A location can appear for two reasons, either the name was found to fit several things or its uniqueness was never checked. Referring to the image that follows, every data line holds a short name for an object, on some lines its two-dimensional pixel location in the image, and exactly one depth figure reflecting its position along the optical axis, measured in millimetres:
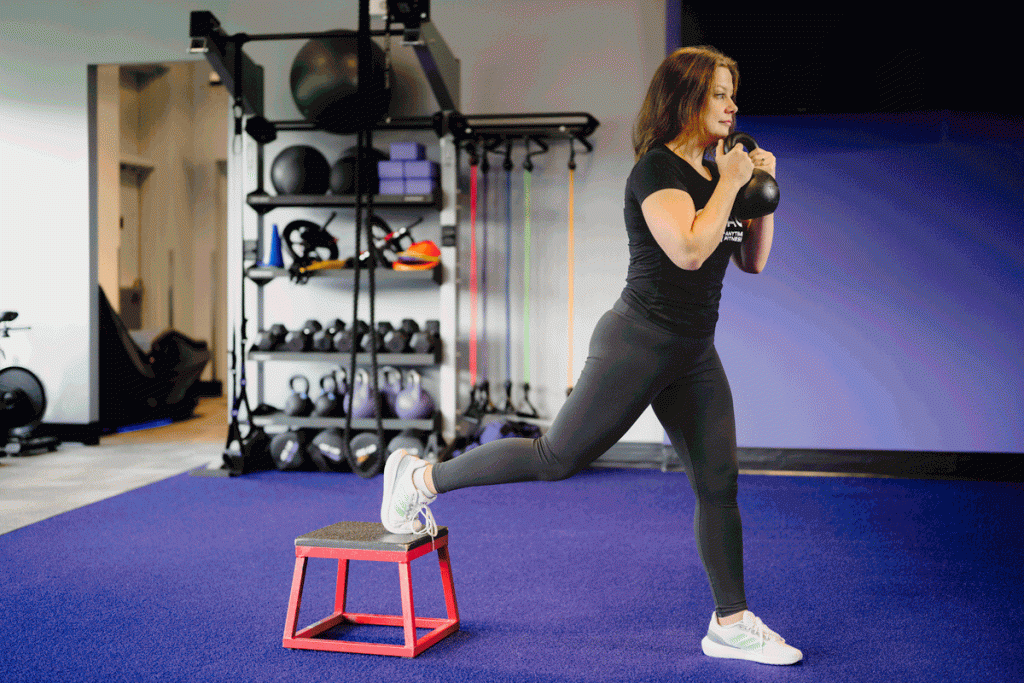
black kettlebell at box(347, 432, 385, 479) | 4801
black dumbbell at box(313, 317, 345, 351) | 5094
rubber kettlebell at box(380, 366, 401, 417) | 5086
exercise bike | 5297
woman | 1892
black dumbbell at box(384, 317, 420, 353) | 5004
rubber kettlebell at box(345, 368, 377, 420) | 4914
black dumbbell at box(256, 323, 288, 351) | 5137
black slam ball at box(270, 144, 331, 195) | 5066
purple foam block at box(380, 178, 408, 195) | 4980
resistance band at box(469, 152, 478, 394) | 5250
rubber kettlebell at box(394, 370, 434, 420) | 4945
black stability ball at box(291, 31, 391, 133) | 4934
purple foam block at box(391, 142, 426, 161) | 4996
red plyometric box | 2070
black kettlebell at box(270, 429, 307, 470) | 4891
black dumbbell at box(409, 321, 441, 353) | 4938
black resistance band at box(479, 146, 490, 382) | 5352
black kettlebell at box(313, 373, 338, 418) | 5012
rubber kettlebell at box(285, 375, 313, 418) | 5066
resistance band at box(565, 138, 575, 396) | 5137
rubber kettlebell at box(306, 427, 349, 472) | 4836
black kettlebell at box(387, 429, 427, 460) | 4715
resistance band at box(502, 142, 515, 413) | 5375
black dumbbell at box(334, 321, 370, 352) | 5059
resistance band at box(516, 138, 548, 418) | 5328
